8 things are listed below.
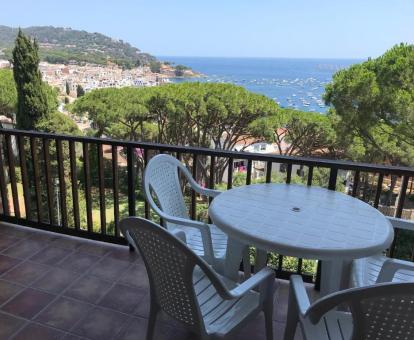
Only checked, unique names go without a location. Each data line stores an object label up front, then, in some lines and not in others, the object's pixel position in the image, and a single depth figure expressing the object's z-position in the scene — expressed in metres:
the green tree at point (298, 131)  11.94
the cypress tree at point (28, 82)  12.04
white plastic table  1.42
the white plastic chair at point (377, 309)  0.94
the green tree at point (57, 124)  12.88
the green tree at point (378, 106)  8.48
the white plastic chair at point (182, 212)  1.82
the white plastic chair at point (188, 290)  1.25
